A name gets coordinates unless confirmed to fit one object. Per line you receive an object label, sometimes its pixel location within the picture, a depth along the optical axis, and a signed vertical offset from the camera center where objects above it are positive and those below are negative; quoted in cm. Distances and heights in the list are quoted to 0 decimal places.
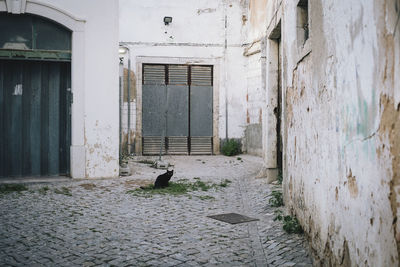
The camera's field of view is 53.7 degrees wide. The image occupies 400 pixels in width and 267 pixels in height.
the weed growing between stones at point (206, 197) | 697 -123
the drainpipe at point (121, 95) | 979 +89
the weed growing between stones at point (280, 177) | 797 -100
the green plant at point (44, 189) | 732 -117
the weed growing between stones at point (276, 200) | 616 -115
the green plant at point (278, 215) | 524 -121
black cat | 771 -103
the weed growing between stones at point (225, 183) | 826 -118
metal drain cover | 541 -127
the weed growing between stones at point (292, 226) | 457 -115
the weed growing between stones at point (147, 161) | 1217 -104
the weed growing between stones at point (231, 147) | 1441 -70
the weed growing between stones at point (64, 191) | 722 -118
